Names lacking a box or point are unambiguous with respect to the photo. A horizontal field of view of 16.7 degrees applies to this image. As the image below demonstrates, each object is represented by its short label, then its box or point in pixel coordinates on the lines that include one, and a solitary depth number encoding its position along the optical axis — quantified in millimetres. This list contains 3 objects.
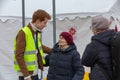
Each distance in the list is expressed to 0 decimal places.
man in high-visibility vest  5090
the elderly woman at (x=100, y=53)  4590
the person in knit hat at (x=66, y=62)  5180
